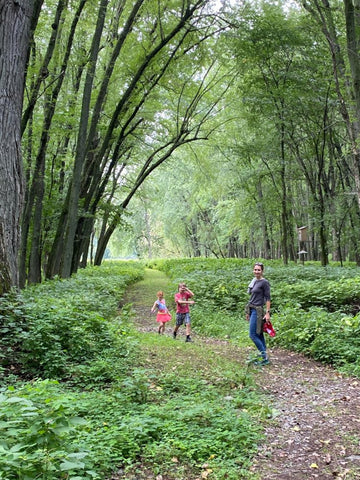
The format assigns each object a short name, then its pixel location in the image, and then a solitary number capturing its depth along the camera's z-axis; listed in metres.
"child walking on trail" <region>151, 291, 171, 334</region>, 9.80
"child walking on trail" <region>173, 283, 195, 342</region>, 9.17
